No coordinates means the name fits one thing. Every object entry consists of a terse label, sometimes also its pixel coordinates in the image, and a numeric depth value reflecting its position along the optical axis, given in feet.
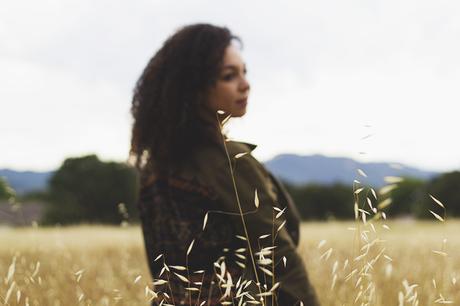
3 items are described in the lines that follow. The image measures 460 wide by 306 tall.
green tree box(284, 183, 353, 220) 138.21
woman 6.36
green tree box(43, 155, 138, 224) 116.78
